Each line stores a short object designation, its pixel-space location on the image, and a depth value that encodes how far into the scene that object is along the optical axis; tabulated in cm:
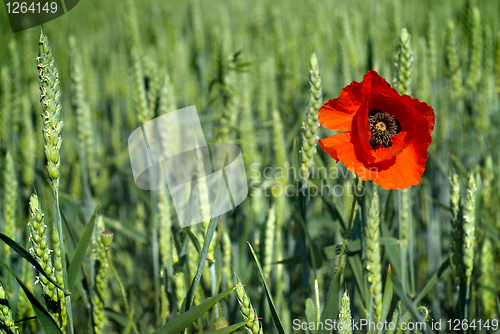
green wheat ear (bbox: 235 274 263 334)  89
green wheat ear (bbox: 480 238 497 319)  108
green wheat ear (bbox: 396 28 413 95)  95
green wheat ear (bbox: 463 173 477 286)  96
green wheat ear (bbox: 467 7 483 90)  121
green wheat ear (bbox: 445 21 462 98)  119
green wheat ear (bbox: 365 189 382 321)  94
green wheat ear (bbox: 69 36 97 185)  110
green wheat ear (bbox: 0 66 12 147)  118
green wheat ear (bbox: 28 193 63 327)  88
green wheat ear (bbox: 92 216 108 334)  96
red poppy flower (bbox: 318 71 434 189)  92
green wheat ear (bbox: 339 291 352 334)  89
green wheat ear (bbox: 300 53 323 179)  92
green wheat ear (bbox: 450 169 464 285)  98
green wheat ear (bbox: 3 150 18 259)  101
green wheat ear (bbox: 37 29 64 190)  86
